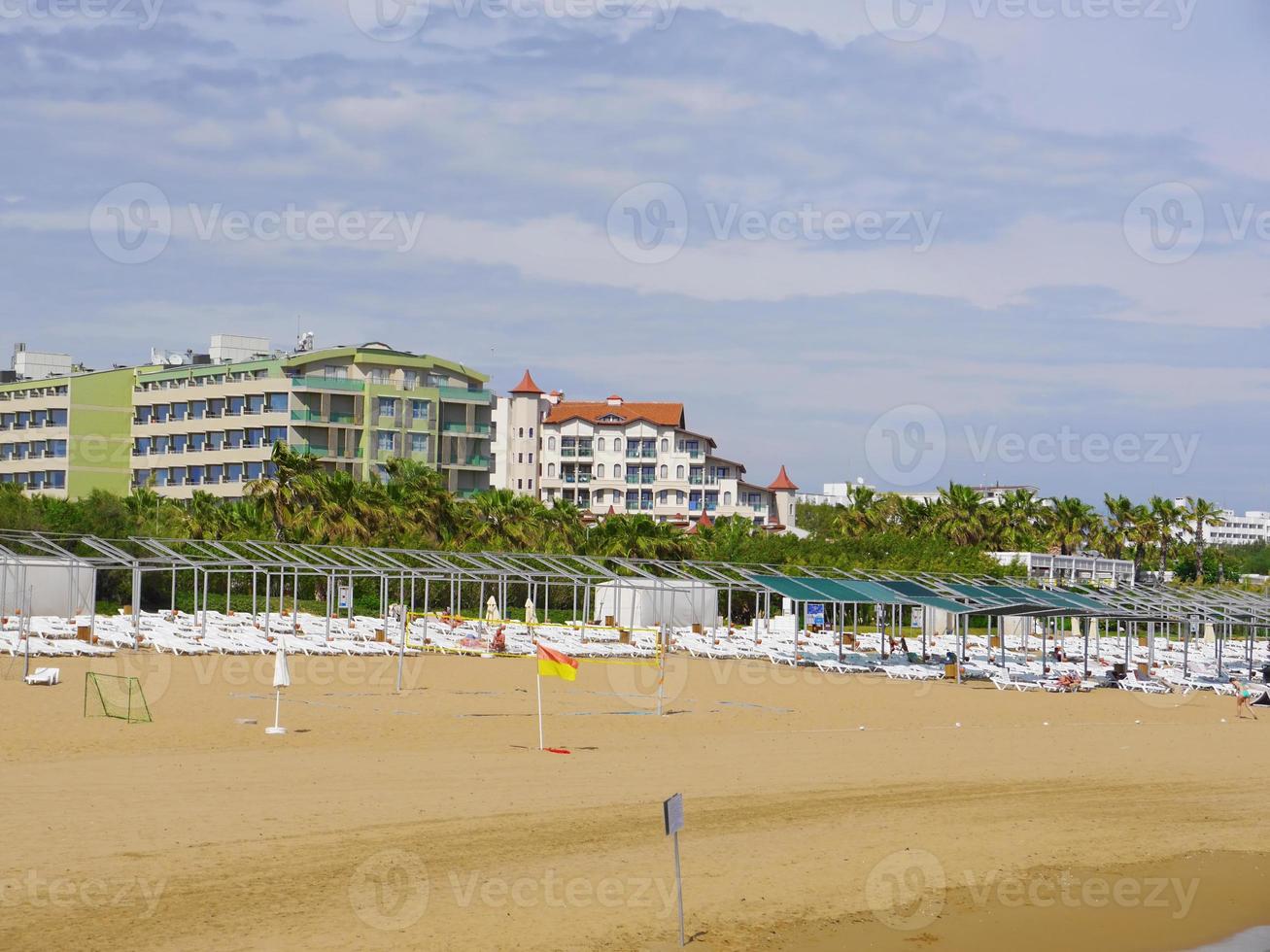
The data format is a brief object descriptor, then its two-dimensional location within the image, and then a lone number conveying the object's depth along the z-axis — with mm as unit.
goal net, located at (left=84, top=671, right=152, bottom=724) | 22469
